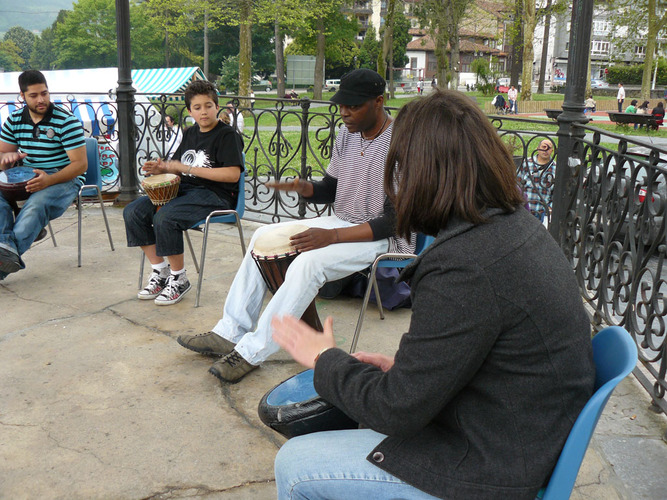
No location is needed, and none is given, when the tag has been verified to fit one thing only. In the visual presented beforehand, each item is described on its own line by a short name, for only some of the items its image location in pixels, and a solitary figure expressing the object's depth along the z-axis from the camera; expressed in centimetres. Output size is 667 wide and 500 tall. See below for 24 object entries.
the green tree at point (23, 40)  11158
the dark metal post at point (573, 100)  392
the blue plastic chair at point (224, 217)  418
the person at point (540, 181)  516
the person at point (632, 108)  3158
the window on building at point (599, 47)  8238
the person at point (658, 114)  2494
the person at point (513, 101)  3522
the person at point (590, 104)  3510
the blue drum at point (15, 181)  464
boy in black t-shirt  418
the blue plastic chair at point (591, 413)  135
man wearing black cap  311
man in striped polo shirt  461
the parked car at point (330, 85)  6653
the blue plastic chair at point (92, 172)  516
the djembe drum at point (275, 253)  313
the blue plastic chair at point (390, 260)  330
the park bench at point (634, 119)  2442
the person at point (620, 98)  3875
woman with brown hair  136
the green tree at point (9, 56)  9319
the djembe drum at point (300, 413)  183
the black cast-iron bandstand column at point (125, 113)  658
